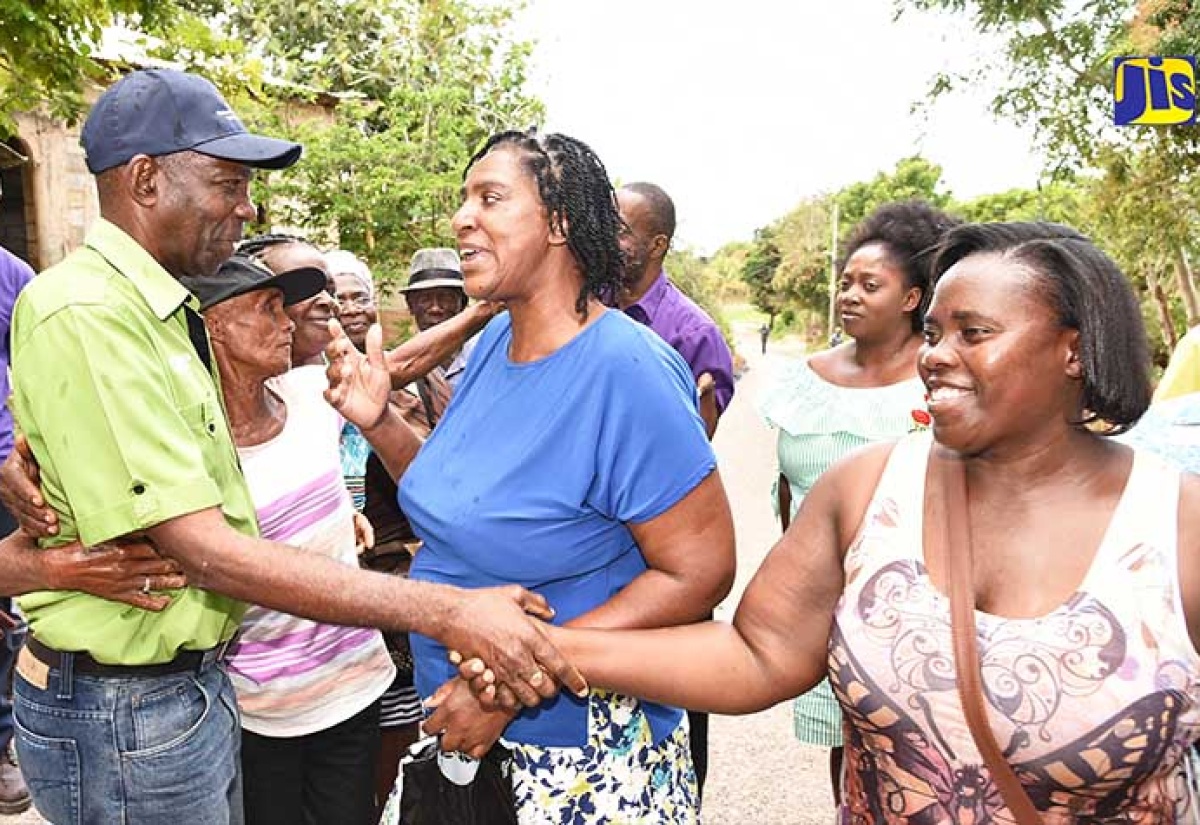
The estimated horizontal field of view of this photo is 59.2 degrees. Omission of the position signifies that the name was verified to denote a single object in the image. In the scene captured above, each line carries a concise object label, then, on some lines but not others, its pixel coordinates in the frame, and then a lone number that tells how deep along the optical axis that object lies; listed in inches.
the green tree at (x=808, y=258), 1855.3
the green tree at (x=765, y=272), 2218.3
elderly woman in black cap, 108.5
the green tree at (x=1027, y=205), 956.6
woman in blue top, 82.5
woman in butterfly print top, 61.2
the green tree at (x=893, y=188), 1748.3
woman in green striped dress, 142.9
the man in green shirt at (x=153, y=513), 77.9
